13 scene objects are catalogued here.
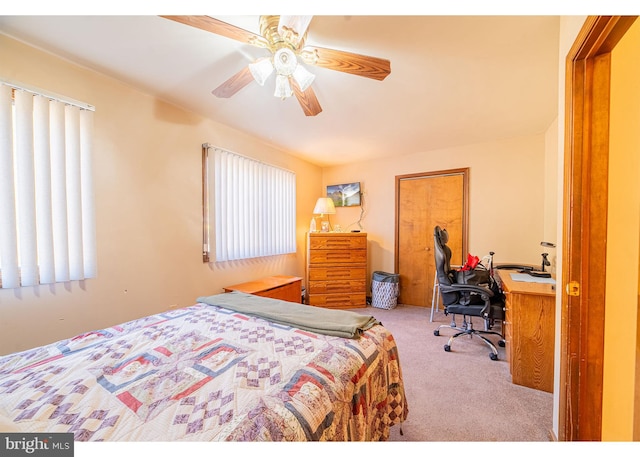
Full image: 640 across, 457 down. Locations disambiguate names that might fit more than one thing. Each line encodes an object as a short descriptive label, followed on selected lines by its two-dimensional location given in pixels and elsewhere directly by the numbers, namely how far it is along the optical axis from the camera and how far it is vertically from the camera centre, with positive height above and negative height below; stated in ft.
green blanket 4.20 -1.90
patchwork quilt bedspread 2.33 -1.95
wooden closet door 11.49 -0.04
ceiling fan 3.68 +2.96
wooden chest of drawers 11.84 -2.40
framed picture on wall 13.91 +1.70
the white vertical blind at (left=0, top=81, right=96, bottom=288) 4.75 +0.73
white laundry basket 11.96 -3.47
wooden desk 5.74 -2.77
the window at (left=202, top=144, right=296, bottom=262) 8.71 +0.69
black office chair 7.35 -2.44
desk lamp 7.93 -1.34
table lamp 12.80 +0.84
